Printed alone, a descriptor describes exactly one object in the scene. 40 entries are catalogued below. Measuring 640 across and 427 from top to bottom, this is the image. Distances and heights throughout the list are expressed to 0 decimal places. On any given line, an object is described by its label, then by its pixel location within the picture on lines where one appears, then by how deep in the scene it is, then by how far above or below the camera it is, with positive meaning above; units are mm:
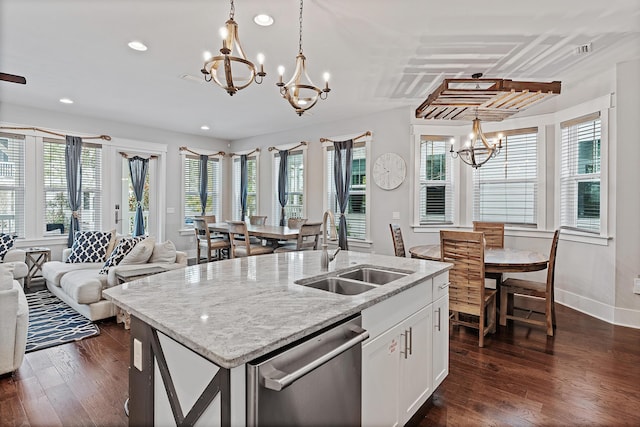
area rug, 3156 -1220
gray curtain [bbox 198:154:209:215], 7660 +675
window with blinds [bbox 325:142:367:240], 5965 +204
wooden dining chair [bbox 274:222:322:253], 4816 -404
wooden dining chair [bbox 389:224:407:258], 4164 -394
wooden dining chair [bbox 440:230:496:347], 3055 -602
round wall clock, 5418 +635
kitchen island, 1053 -421
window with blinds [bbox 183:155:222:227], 7488 +476
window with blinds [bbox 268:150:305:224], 6906 +477
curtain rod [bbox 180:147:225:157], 7319 +1296
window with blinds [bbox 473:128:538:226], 4781 +398
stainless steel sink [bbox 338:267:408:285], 2203 -440
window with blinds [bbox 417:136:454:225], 5320 +422
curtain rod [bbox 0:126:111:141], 5227 +1267
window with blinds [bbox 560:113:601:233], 4020 +451
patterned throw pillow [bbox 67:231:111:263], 4738 -565
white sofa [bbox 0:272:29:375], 2463 -914
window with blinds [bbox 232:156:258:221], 7723 +499
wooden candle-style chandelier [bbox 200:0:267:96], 2039 +955
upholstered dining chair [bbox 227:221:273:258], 5078 -608
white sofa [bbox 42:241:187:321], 3551 -844
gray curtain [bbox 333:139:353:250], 5961 +547
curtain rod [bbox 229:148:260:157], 7574 +1310
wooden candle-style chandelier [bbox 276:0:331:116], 2633 +972
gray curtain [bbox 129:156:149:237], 6660 +489
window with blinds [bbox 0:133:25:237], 5238 +371
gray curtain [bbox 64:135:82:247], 5742 +547
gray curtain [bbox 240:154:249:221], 7777 +609
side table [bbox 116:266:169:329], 3514 -738
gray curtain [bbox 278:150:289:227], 7020 +629
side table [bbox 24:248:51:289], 5062 -795
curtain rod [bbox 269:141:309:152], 6683 +1291
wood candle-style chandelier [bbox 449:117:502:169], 3832 +748
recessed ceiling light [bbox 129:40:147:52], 3268 +1605
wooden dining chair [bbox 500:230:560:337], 3307 -831
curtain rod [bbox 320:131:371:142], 5734 +1289
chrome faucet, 2174 -292
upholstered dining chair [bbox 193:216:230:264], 5881 -582
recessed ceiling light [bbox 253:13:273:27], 2781 +1595
